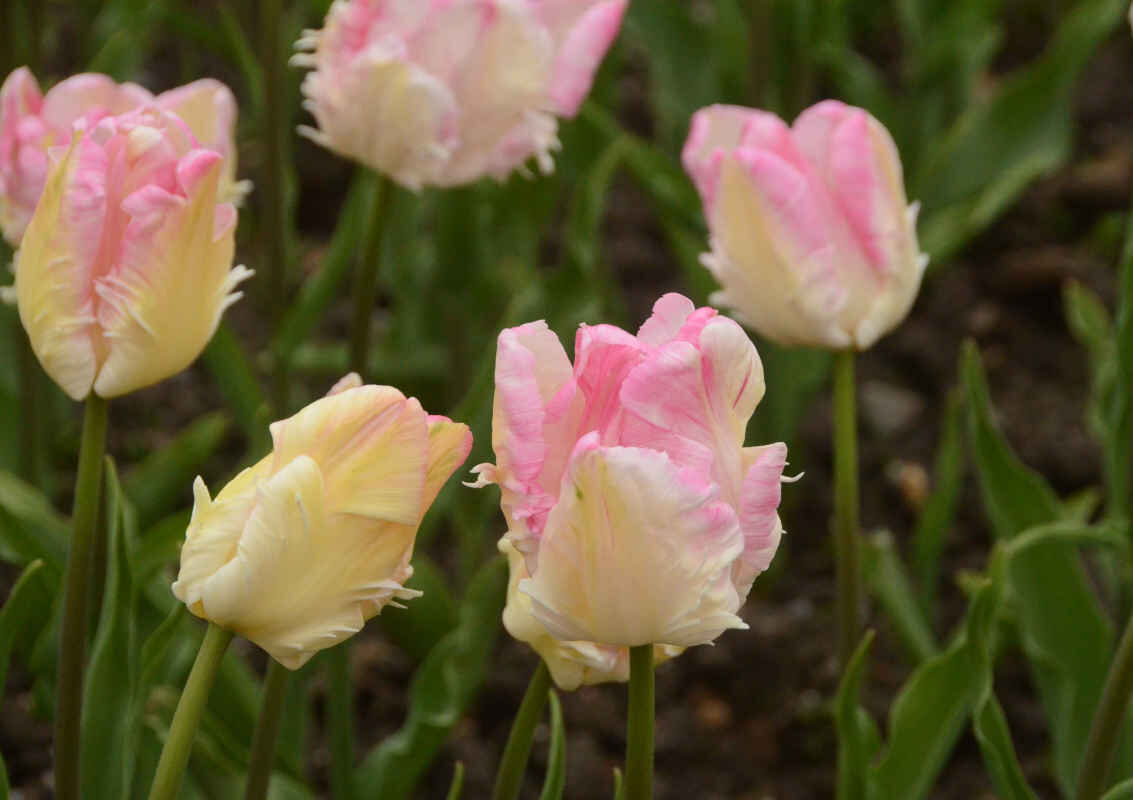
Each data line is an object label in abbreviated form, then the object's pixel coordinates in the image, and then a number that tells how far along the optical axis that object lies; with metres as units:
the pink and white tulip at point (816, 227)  1.68
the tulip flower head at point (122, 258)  1.55
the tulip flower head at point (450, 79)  1.73
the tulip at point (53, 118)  1.68
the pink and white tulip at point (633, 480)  1.48
